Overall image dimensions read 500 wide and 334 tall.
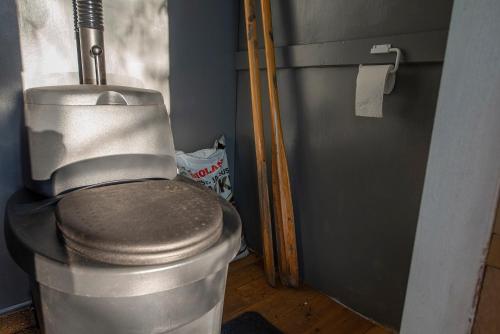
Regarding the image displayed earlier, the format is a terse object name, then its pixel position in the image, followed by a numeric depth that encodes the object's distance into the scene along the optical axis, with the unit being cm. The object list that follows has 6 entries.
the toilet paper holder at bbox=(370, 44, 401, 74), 96
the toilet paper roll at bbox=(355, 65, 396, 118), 97
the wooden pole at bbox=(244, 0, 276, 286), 130
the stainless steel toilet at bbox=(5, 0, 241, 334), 66
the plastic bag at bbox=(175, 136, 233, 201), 145
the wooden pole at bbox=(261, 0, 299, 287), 126
